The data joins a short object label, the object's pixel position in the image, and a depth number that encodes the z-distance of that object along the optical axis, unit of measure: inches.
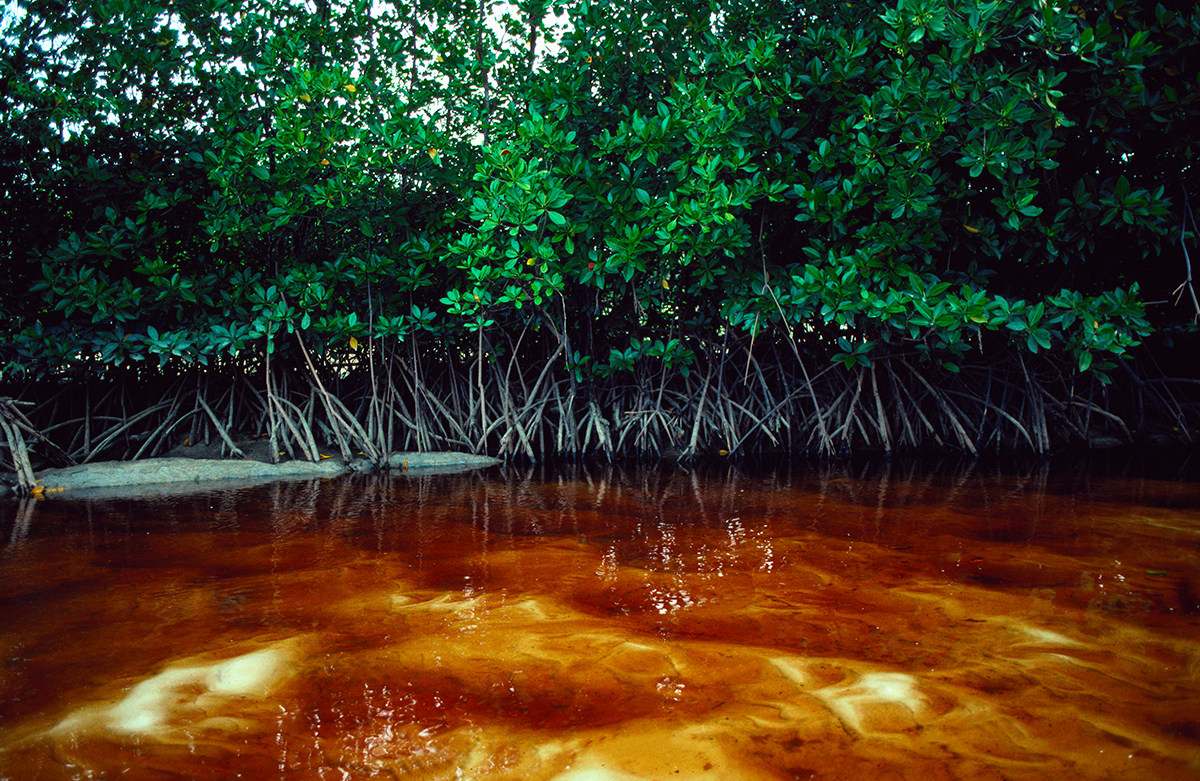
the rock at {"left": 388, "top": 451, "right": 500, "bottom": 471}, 225.9
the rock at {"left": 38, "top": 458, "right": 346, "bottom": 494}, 187.9
